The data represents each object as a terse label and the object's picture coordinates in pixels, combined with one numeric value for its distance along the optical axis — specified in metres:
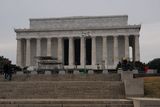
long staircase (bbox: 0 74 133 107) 24.31
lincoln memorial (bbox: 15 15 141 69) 82.38
